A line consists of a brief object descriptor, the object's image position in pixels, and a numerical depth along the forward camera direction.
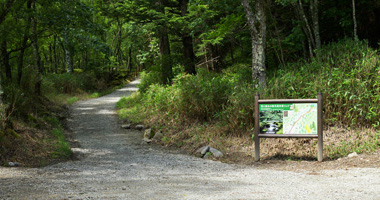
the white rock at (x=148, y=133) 11.79
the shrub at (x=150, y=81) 18.40
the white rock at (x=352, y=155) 7.34
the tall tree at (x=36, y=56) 13.31
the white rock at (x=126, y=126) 13.59
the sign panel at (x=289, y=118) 7.43
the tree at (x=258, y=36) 10.20
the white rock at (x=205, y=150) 8.91
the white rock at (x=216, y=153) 8.59
